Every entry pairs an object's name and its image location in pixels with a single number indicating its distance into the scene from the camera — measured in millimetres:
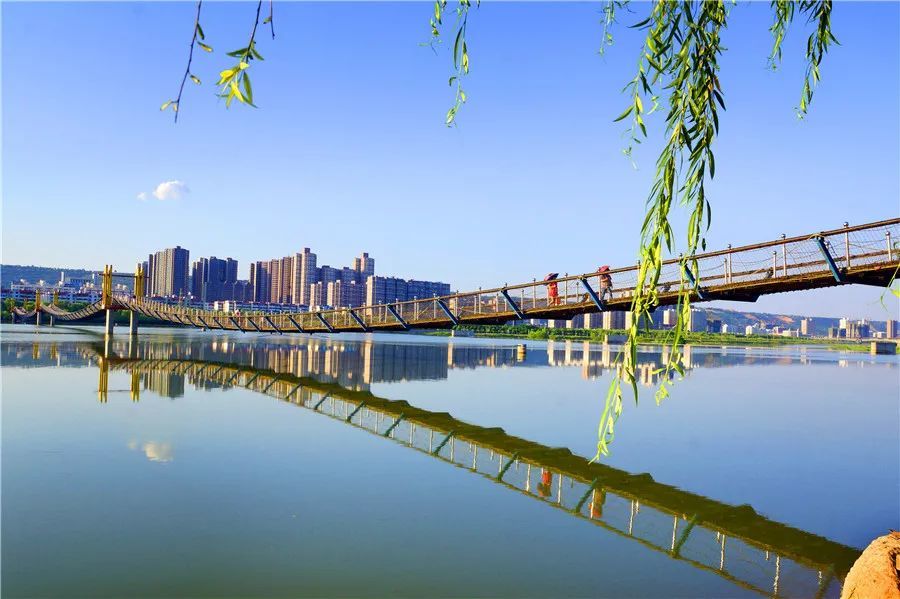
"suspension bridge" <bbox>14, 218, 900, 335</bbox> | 11297
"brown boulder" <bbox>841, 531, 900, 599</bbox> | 5551
